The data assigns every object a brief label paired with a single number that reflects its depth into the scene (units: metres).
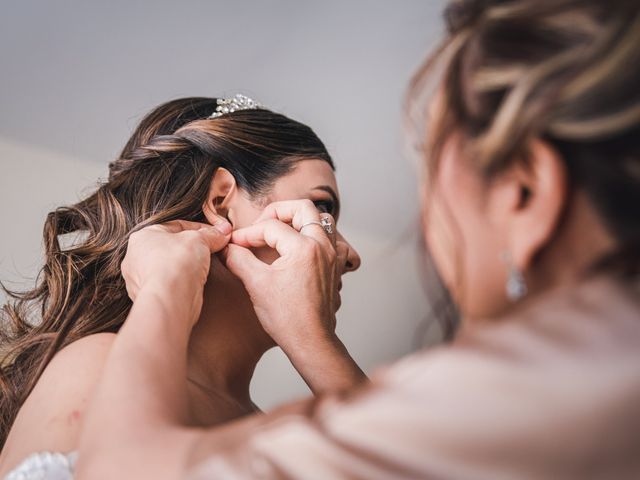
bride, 1.34
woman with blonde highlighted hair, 0.58
